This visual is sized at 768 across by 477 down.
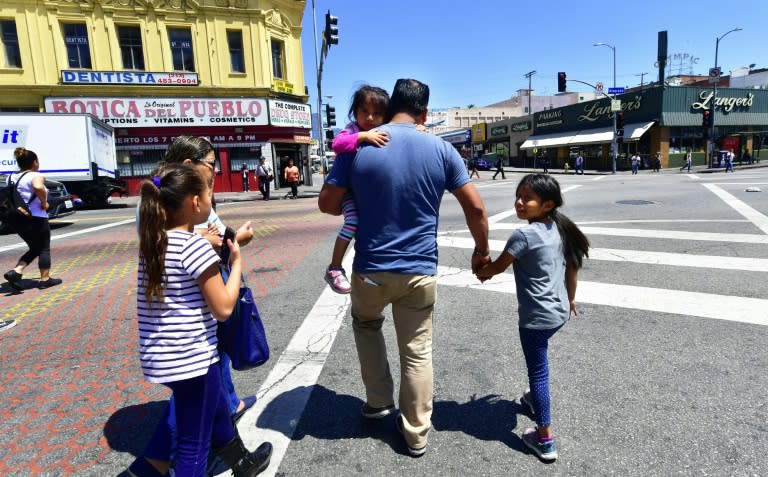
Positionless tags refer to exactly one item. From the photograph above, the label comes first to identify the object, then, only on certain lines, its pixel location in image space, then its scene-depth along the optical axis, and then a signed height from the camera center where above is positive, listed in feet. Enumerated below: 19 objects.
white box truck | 54.60 +4.33
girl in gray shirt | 8.14 -2.01
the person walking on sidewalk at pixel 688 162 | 106.63 -2.56
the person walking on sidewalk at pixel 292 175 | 66.80 -0.66
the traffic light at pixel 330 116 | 81.61 +9.25
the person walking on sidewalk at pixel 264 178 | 68.74 -0.84
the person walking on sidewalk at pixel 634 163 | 105.40 -2.16
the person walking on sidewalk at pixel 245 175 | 83.35 -0.32
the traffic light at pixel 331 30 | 55.11 +16.08
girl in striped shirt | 6.08 -1.61
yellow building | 76.02 +17.93
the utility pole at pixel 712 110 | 105.81 +8.55
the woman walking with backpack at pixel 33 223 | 19.13 -1.63
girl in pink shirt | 8.75 +0.73
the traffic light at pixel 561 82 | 103.30 +16.27
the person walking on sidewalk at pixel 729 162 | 96.63 -2.76
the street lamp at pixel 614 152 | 112.01 +0.54
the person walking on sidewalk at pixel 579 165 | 117.68 -2.23
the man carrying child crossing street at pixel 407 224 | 7.87 -1.02
